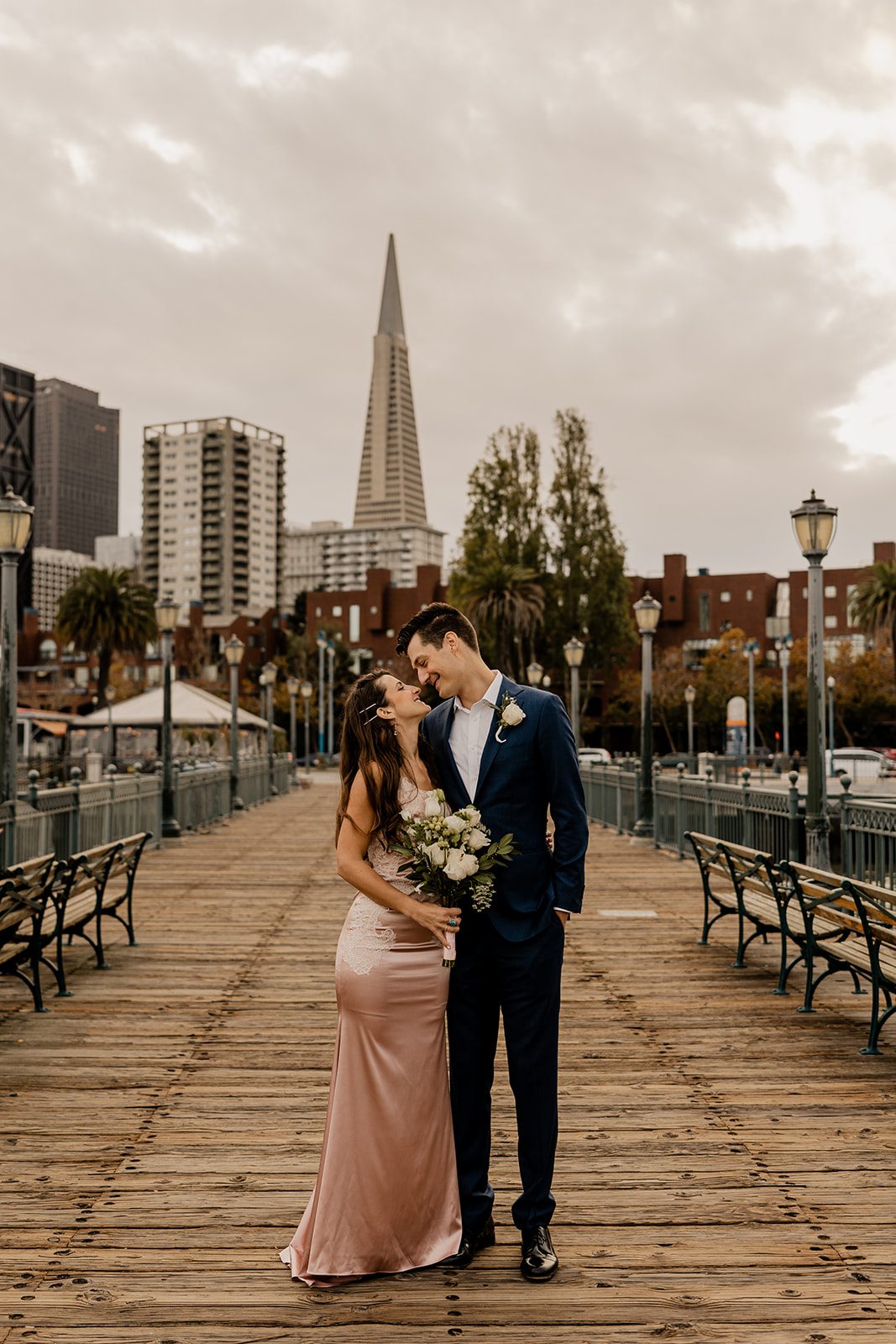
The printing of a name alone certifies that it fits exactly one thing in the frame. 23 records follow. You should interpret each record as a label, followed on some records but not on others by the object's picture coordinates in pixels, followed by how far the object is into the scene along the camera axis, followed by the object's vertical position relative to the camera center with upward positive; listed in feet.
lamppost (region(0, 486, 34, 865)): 38.45 +3.50
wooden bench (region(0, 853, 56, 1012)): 25.22 -3.83
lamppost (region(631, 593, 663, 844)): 69.26 +1.55
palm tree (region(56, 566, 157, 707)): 199.41 +21.37
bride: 12.66 -3.36
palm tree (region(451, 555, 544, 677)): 179.32 +20.74
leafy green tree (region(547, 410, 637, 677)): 194.70 +29.07
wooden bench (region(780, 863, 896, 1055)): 21.99 -3.87
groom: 13.07 -1.83
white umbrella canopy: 101.40 +2.63
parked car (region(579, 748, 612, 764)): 170.27 -2.22
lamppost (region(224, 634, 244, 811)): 92.48 +1.71
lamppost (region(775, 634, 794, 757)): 180.79 +13.10
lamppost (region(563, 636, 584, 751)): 98.27 +6.94
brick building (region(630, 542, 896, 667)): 281.33 +31.60
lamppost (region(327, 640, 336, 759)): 271.47 +14.92
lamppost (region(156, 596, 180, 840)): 69.46 +1.16
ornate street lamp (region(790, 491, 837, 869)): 41.04 +2.35
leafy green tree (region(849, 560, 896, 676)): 209.05 +24.41
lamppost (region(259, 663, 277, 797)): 121.90 +5.99
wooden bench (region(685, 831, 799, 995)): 29.48 -3.95
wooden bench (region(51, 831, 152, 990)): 28.99 -3.91
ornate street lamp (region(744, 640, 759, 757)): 193.61 +7.24
